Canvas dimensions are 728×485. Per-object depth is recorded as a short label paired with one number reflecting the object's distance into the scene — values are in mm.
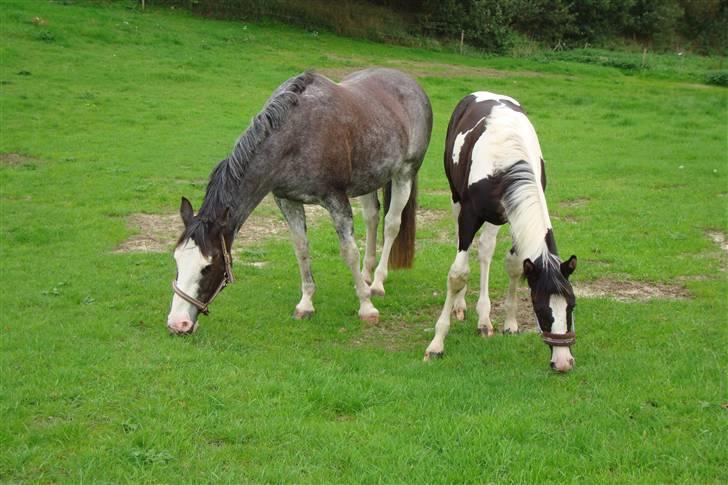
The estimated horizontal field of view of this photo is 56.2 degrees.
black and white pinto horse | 4680
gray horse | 5375
